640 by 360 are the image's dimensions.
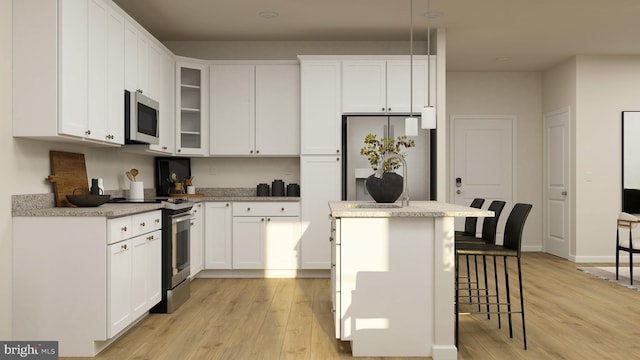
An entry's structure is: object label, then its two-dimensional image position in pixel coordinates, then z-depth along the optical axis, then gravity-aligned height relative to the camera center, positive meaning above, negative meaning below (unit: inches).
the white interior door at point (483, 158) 324.2 +13.7
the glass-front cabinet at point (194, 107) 238.5 +33.0
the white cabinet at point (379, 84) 235.8 +42.5
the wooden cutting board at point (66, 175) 150.9 +1.7
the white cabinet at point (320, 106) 235.9 +32.9
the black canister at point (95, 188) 156.1 -2.1
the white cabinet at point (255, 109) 243.4 +32.6
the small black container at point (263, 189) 248.7 -3.9
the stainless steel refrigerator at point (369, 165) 231.6 +9.4
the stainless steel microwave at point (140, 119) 174.2 +21.4
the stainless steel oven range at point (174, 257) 174.2 -25.7
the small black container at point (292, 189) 247.6 -3.9
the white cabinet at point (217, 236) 234.4 -24.3
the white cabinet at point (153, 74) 178.1 +39.5
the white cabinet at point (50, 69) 131.1 +27.8
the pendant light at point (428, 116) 144.9 +17.5
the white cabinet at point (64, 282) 129.9 -24.1
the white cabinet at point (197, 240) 216.8 -25.0
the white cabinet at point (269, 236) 234.7 -24.5
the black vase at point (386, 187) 154.2 -1.8
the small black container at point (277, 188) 247.4 -3.4
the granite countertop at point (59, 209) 130.3 -7.3
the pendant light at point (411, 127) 147.6 +14.8
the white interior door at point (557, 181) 294.4 -0.2
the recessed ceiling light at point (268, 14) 213.8 +67.2
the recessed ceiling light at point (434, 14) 213.6 +67.3
